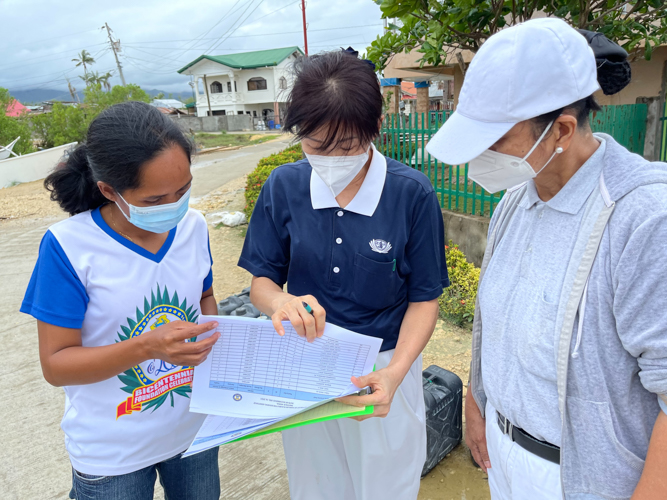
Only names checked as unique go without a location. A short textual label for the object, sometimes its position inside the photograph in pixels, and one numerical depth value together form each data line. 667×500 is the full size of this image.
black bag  2.22
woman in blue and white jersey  1.18
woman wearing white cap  0.90
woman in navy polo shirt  1.32
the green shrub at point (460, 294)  3.89
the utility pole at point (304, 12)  18.59
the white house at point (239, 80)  36.44
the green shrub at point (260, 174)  6.90
